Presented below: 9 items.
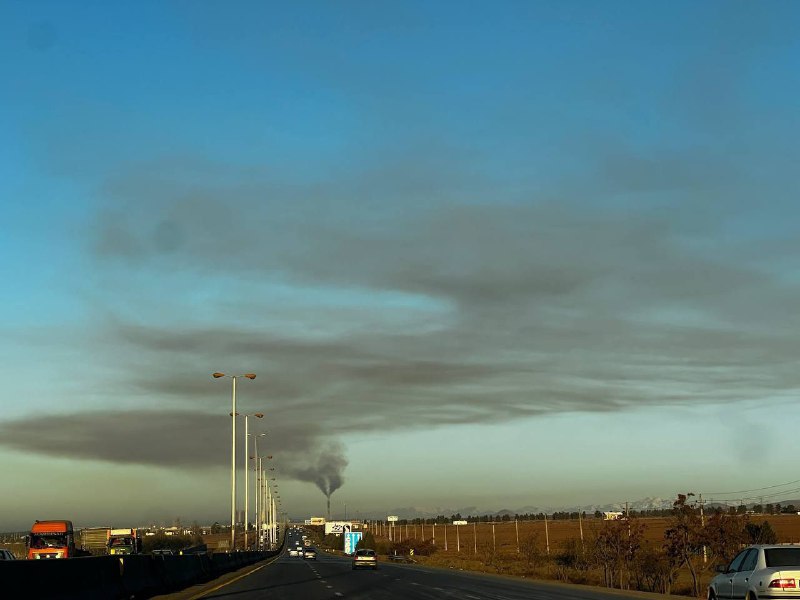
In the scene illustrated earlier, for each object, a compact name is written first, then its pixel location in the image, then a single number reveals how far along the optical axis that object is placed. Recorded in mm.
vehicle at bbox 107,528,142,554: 74938
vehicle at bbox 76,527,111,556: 95562
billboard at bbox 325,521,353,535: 178188
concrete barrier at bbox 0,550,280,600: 16672
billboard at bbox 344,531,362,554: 109000
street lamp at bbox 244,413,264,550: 86444
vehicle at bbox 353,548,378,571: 60938
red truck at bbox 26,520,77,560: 58031
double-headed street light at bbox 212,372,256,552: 64625
